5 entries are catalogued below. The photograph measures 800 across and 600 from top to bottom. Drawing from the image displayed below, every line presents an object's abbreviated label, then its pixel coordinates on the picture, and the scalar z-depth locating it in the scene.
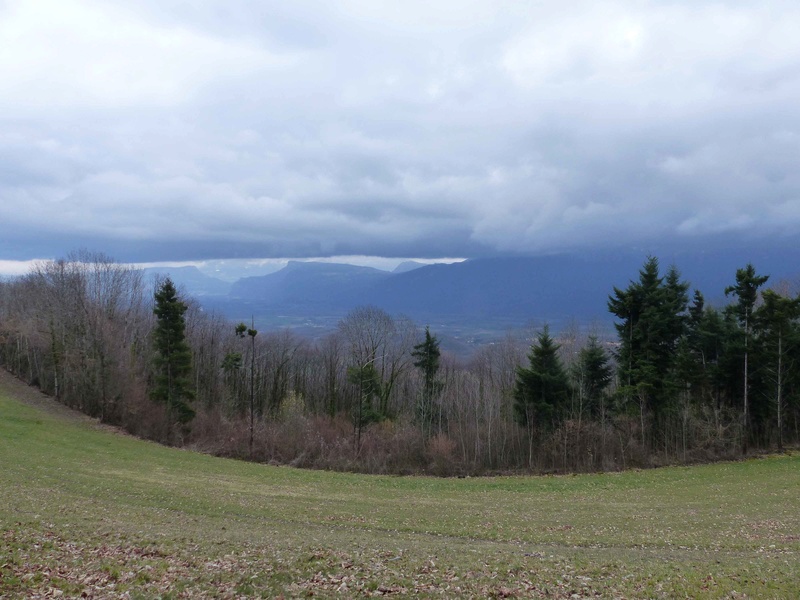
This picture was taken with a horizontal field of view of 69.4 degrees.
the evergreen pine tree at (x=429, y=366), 68.00
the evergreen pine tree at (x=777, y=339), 46.23
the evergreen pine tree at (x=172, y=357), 57.09
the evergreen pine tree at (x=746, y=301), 47.31
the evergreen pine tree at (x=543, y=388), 53.47
